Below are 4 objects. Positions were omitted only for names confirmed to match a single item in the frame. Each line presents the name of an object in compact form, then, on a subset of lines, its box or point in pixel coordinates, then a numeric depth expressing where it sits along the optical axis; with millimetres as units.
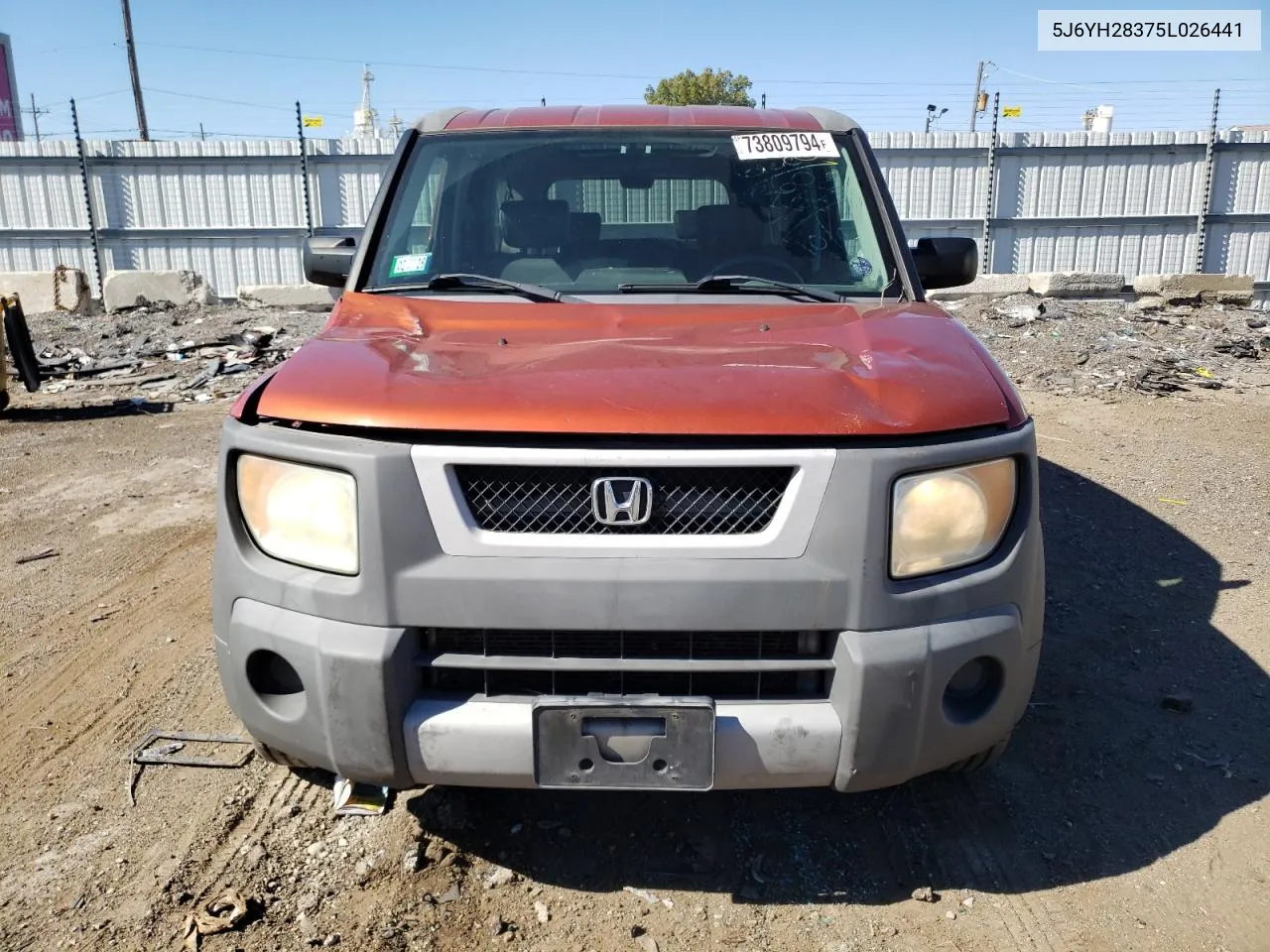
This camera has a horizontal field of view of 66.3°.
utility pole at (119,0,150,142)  28797
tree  32562
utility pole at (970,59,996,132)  33594
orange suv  2055
